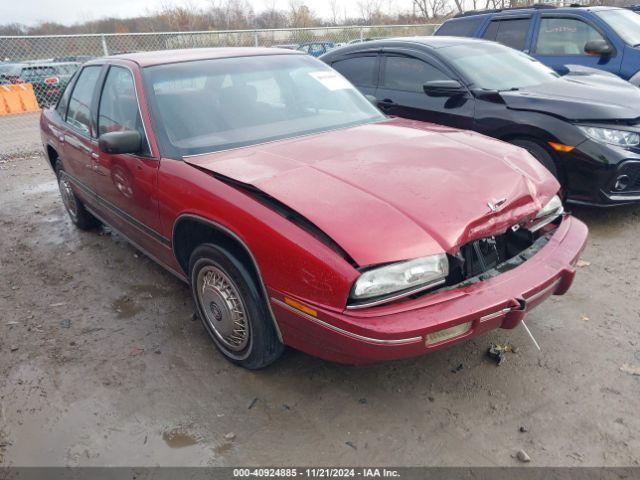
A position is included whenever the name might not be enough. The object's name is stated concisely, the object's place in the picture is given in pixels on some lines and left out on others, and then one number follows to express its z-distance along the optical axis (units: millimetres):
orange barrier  13523
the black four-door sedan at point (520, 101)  4094
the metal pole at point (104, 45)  10145
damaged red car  2076
